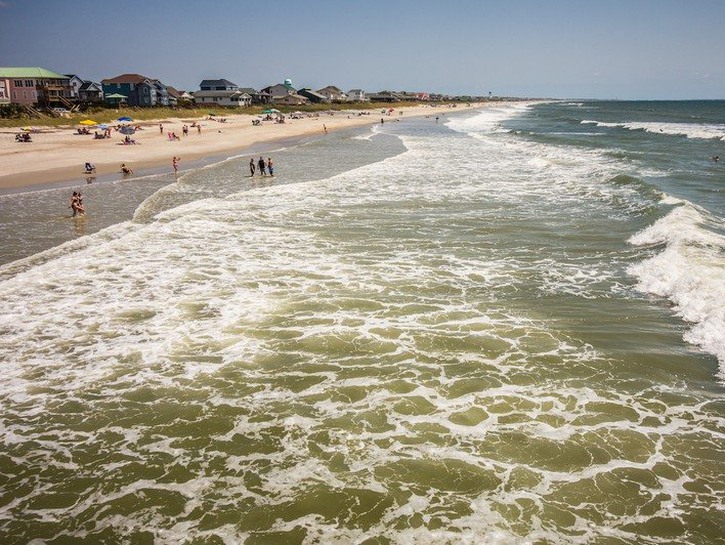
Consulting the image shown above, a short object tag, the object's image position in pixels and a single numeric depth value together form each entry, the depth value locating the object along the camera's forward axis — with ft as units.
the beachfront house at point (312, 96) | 581.94
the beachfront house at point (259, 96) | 499.71
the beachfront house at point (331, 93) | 622.13
